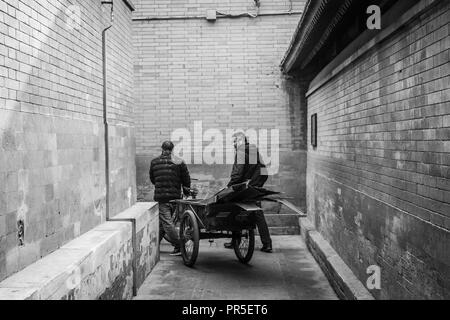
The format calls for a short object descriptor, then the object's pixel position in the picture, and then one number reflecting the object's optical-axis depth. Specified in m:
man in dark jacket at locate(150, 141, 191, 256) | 8.73
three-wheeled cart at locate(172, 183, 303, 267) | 7.04
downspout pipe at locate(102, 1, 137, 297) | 6.25
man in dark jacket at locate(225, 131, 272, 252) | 8.16
